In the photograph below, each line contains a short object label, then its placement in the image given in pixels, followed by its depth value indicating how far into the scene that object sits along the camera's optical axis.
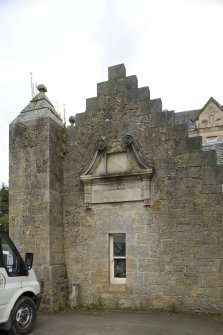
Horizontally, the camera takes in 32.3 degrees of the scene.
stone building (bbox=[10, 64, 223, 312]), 8.41
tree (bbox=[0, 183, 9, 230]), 29.75
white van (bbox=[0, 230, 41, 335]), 6.52
